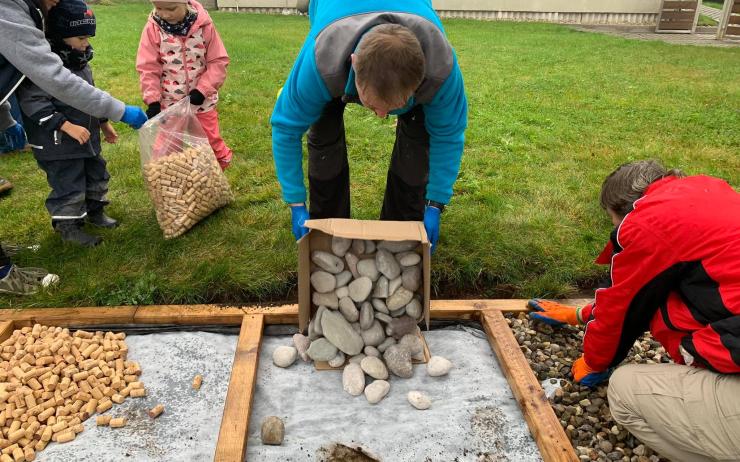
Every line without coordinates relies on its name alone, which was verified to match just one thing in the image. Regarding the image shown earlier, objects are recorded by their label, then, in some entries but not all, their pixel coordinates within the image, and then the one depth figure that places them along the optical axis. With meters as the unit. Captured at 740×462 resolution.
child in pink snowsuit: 2.98
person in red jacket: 1.57
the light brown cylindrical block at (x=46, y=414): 1.91
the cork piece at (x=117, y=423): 1.90
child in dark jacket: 2.56
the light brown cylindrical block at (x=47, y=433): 1.83
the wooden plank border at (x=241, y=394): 1.77
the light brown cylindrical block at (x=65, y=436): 1.84
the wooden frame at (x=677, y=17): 13.14
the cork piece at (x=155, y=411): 1.95
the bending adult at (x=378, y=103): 1.55
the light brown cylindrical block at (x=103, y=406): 1.97
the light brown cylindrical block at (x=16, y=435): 1.82
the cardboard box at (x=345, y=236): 1.98
